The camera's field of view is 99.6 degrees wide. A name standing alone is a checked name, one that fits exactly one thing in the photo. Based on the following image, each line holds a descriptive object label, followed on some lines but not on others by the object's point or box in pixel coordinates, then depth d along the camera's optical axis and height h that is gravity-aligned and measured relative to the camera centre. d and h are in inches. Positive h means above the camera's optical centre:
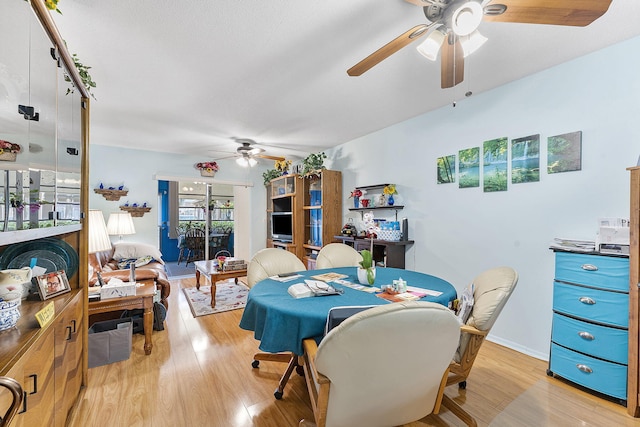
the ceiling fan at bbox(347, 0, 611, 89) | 47.1 +36.7
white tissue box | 89.0 -27.3
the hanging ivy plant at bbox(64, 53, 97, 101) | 69.2 +35.0
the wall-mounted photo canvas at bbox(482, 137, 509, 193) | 103.8 +19.1
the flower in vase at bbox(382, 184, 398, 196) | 142.3 +11.6
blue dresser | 70.8 -29.9
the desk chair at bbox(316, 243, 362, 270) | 116.2 -19.9
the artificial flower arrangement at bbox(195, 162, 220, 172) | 219.5 +35.9
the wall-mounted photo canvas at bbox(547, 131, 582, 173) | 86.6 +20.2
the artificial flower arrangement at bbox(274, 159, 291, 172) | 201.9 +35.0
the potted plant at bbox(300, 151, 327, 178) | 183.8 +32.2
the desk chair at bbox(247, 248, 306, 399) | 78.2 -21.2
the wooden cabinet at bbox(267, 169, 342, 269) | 180.7 -0.5
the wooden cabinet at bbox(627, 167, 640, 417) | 67.3 -22.0
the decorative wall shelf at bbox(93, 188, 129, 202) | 184.5 +11.1
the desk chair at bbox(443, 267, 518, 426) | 59.9 -24.7
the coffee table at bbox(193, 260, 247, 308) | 141.1 -34.3
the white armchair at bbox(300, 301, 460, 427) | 39.9 -24.0
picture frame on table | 56.4 -16.8
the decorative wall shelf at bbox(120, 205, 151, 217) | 193.6 -0.5
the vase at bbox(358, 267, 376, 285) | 80.8 -19.3
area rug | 139.2 -51.0
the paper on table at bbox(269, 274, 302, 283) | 84.0 -21.5
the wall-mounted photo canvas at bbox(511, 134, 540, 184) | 95.6 +19.7
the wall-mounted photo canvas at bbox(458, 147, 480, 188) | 112.0 +19.1
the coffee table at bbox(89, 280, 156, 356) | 87.2 -32.0
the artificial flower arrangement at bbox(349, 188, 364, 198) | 164.4 +11.4
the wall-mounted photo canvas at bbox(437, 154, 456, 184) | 119.7 +19.6
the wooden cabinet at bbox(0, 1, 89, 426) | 36.7 +4.3
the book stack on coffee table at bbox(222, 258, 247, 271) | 147.8 -30.1
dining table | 57.5 -22.2
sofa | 117.1 -29.2
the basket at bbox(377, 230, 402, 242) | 136.6 -11.7
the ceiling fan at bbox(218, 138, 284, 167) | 174.3 +39.4
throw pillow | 170.6 -27.1
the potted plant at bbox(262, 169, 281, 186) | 226.1 +30.7
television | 207.9 -12.6
